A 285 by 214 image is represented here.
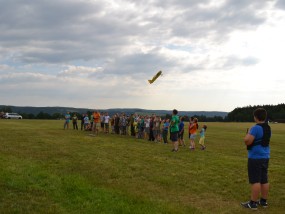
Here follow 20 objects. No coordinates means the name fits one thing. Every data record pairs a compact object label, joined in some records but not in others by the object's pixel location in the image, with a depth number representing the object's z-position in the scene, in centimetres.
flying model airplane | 1250
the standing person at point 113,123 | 2116
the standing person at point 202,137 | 1348
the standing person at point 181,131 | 1465
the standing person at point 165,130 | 1602
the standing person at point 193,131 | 1311
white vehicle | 5866
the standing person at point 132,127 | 1952
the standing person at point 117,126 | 2061
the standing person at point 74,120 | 2321
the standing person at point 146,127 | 1767
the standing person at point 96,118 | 1944
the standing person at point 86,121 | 2204
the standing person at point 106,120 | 2052
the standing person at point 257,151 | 528
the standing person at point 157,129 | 1675
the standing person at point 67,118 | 2331
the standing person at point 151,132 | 1696
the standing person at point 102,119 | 2082
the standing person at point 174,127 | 1181
